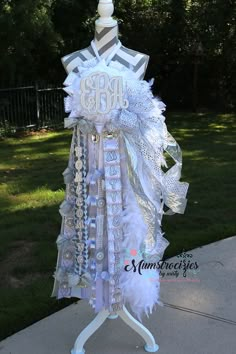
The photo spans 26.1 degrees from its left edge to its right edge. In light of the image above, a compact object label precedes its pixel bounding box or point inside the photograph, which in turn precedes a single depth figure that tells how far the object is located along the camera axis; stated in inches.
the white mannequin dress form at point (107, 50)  101.6
